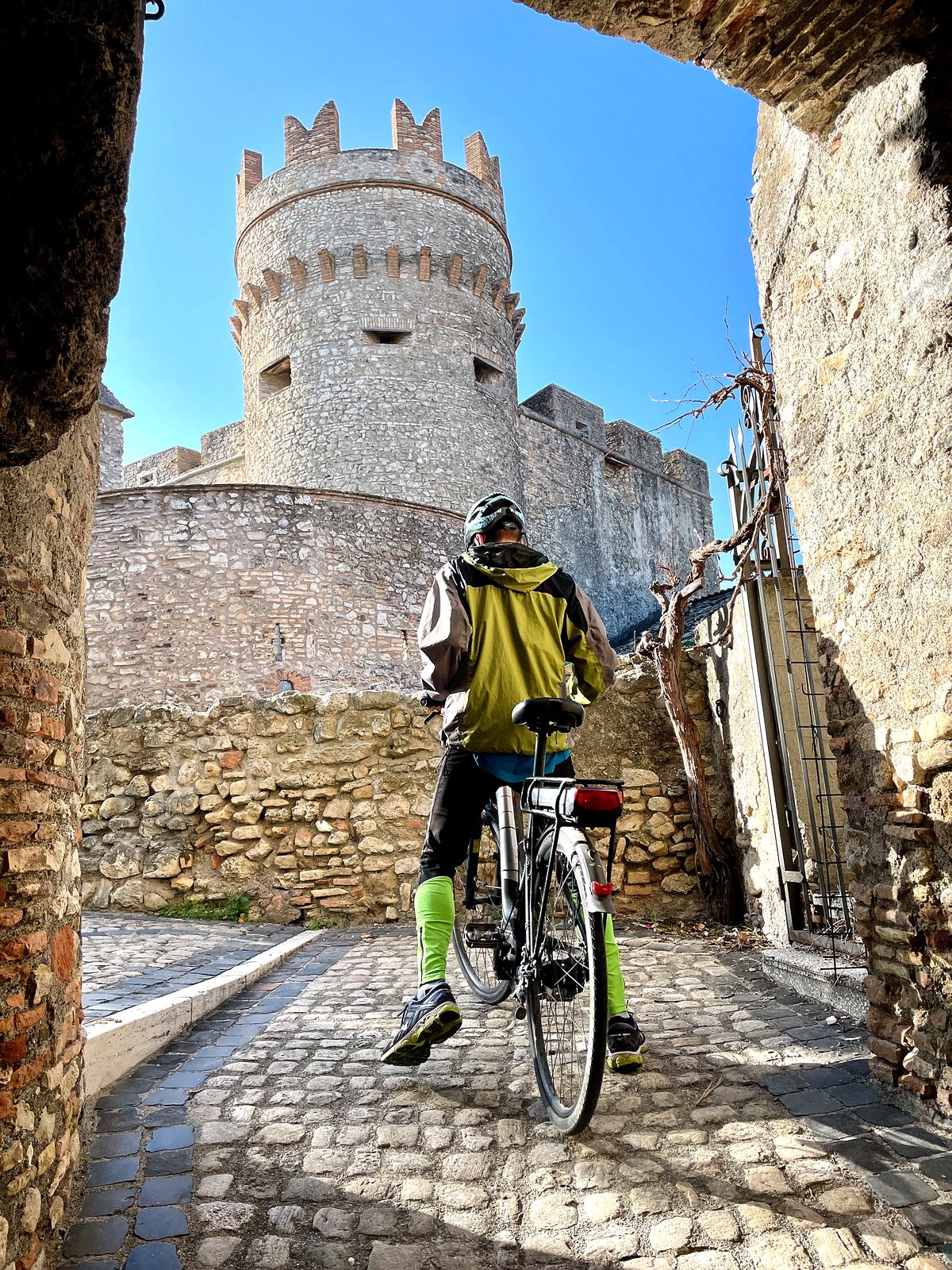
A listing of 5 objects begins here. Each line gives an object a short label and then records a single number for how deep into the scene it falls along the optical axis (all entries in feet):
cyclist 9.87
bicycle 7.32
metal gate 14.07
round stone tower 66.85
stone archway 4.81
